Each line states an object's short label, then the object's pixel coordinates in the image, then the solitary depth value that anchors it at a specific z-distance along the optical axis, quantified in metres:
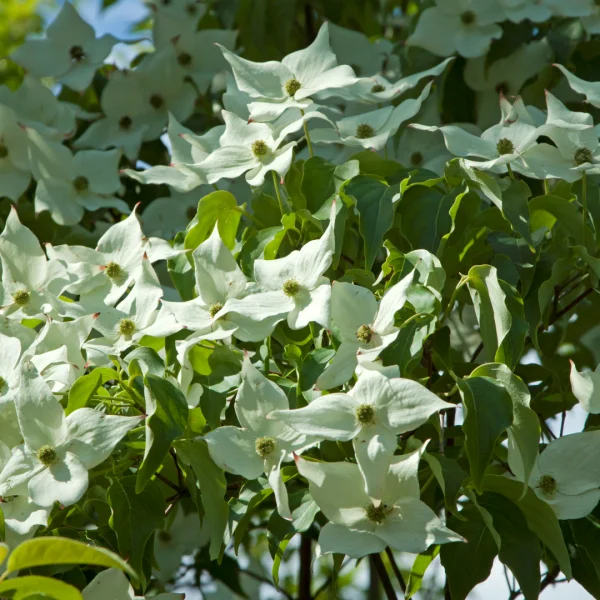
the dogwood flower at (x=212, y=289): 2.07
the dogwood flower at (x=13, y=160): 2.35
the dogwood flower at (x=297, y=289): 2.05
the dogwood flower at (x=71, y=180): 2.34
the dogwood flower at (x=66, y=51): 2.46
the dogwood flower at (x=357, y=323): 2.02
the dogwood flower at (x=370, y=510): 2.00
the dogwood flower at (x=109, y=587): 2.03
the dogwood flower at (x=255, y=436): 2.03
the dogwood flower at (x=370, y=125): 2.18
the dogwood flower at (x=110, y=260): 2.15
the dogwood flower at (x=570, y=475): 2.04
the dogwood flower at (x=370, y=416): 1.99
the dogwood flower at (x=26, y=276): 2.16
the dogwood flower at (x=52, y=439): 2.03
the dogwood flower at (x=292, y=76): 2.16
